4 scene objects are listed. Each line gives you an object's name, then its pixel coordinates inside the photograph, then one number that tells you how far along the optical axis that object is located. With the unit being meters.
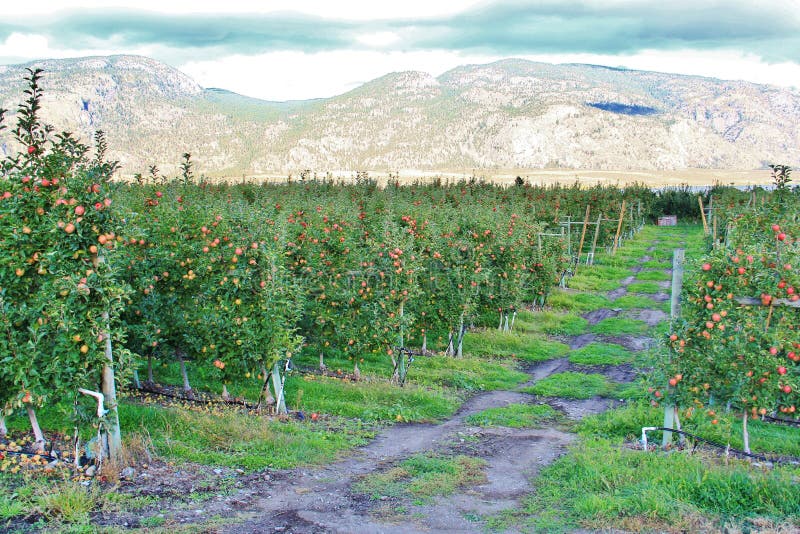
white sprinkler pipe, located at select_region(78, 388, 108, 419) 7.27
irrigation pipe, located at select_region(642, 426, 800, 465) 8.33
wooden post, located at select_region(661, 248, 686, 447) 8.98
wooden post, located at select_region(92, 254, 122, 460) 7.40
